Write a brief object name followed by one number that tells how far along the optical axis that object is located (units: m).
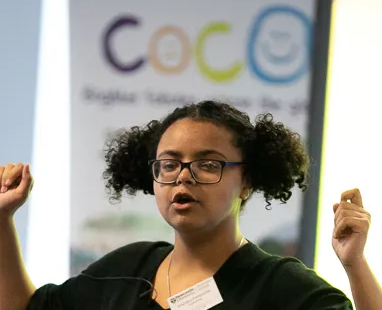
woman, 3.49
